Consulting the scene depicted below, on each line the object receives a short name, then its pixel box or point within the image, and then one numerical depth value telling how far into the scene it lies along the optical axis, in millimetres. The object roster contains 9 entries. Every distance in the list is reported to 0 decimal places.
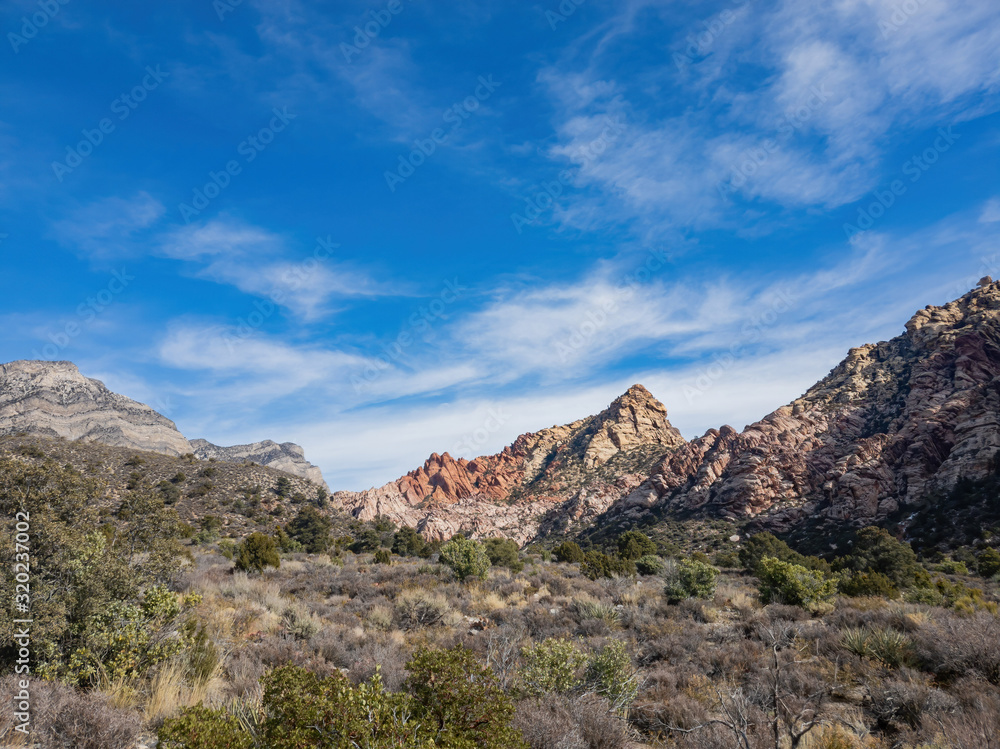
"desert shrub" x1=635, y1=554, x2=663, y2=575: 23219
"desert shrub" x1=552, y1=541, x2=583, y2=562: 32312
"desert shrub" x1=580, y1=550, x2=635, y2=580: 21641
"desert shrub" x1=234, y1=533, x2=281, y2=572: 18703
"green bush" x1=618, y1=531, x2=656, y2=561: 30375
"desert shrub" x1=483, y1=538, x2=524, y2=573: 24409
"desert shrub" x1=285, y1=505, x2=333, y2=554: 33659
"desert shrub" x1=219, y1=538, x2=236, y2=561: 24064
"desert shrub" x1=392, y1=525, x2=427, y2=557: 33219
